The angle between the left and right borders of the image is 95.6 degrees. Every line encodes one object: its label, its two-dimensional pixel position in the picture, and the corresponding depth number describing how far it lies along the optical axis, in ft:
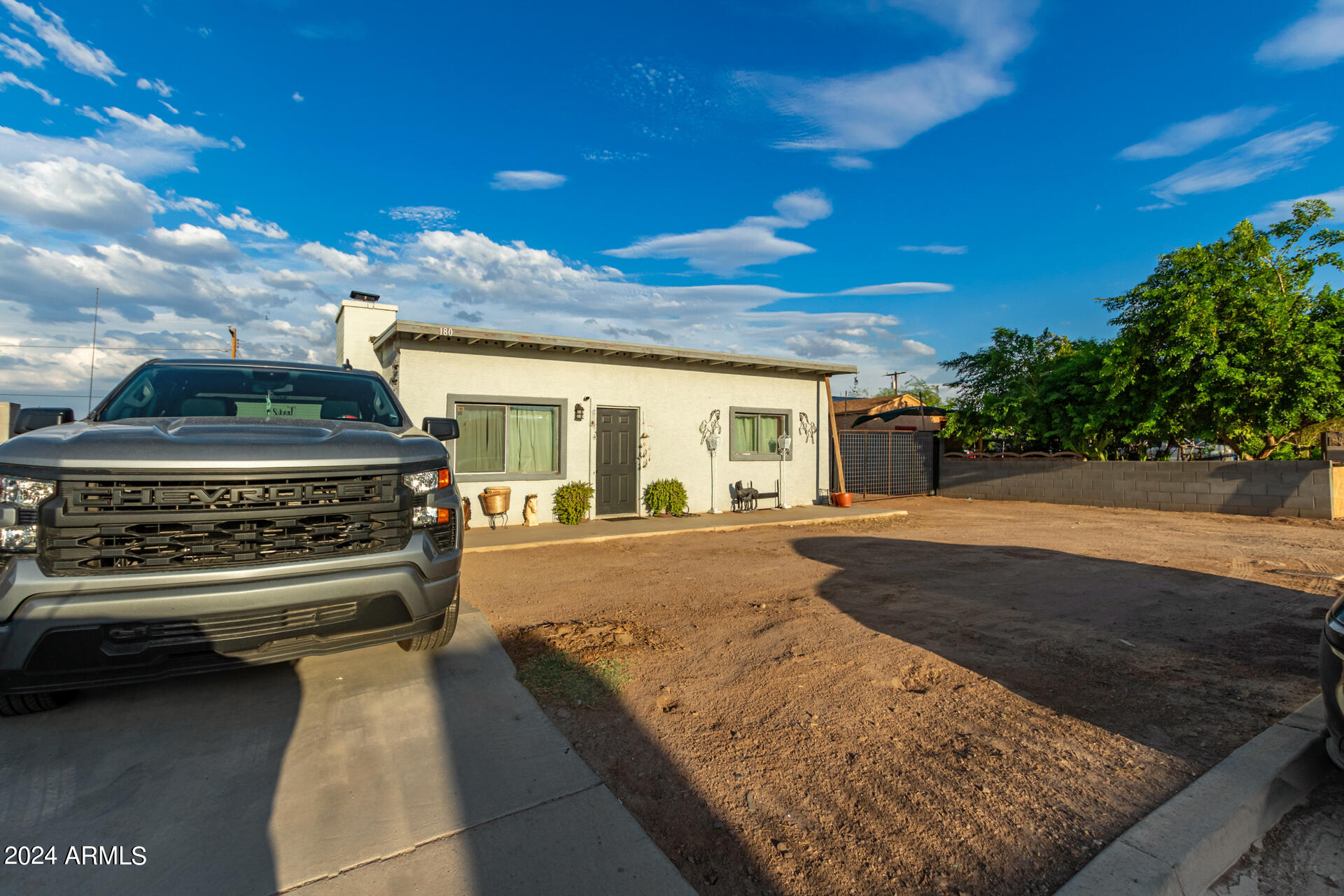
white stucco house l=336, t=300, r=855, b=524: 30.07
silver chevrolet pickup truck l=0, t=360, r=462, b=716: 7.38
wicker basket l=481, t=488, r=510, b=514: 30.19
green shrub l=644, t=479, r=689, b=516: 35.35
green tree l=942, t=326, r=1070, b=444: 50.24
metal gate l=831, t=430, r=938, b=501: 51.01
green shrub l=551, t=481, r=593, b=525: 32.12
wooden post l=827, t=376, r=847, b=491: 43.97
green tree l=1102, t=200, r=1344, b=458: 37.09
